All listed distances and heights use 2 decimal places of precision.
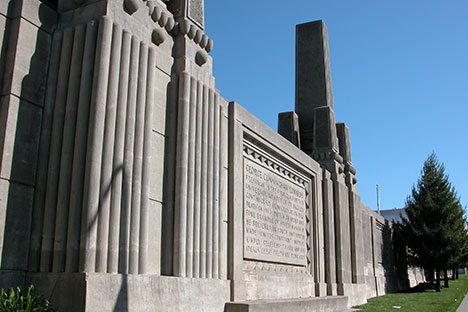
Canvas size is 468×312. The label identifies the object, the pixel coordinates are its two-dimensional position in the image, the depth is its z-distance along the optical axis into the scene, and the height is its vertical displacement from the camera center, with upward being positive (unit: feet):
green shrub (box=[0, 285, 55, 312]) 17.88 -1.08
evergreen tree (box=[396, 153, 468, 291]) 88.02 +9.61
